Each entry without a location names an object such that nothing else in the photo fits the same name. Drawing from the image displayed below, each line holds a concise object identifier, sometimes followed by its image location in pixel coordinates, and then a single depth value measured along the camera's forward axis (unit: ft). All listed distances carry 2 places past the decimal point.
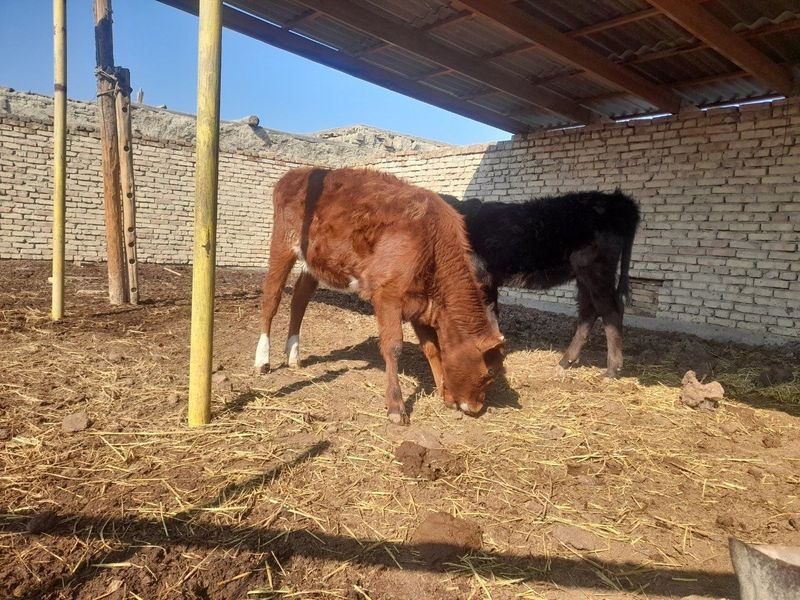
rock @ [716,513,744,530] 10.06
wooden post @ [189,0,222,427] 11.21
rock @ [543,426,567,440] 13.87
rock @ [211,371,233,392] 14.43
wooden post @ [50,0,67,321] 20.86
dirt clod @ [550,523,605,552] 9.12
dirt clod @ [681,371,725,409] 16.81
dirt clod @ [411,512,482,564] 8.53
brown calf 14.82
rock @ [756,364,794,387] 19.61
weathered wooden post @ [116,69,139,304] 25.07
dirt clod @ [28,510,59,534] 7.98
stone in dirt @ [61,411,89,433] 11.40
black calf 21.27
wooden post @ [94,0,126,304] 24.72
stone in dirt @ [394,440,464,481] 11.13
